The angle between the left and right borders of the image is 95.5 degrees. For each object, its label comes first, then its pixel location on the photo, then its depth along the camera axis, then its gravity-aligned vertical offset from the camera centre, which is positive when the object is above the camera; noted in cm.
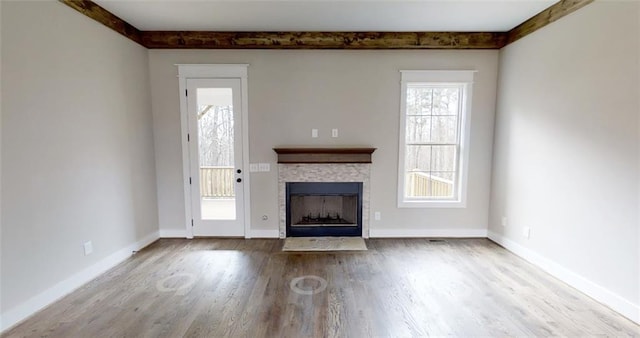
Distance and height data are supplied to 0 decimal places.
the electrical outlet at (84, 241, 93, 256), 298 -113
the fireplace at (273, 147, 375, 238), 411 -74
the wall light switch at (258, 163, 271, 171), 417 -39
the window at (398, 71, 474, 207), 414 -4
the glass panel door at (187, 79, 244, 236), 407 -24
